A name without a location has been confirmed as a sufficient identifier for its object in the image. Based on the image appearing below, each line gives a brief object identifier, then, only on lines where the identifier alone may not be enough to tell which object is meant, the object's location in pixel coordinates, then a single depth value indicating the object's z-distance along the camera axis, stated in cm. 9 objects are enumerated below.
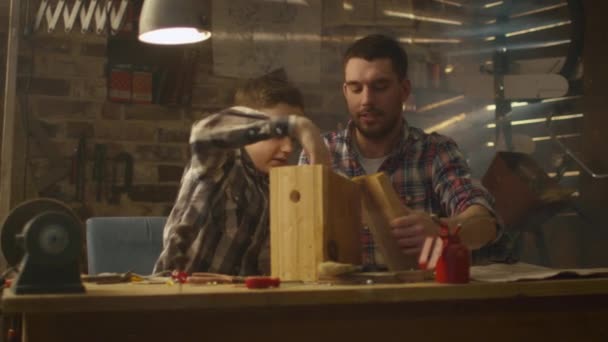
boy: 178
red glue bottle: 134
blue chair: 224
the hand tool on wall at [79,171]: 324
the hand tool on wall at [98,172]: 329
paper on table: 142
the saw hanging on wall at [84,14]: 305
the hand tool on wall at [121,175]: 332
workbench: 108
